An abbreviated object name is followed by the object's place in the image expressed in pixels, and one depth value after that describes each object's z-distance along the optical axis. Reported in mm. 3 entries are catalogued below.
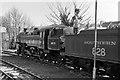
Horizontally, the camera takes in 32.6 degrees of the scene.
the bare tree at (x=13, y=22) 45125
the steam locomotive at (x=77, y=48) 8344
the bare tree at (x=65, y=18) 34281
